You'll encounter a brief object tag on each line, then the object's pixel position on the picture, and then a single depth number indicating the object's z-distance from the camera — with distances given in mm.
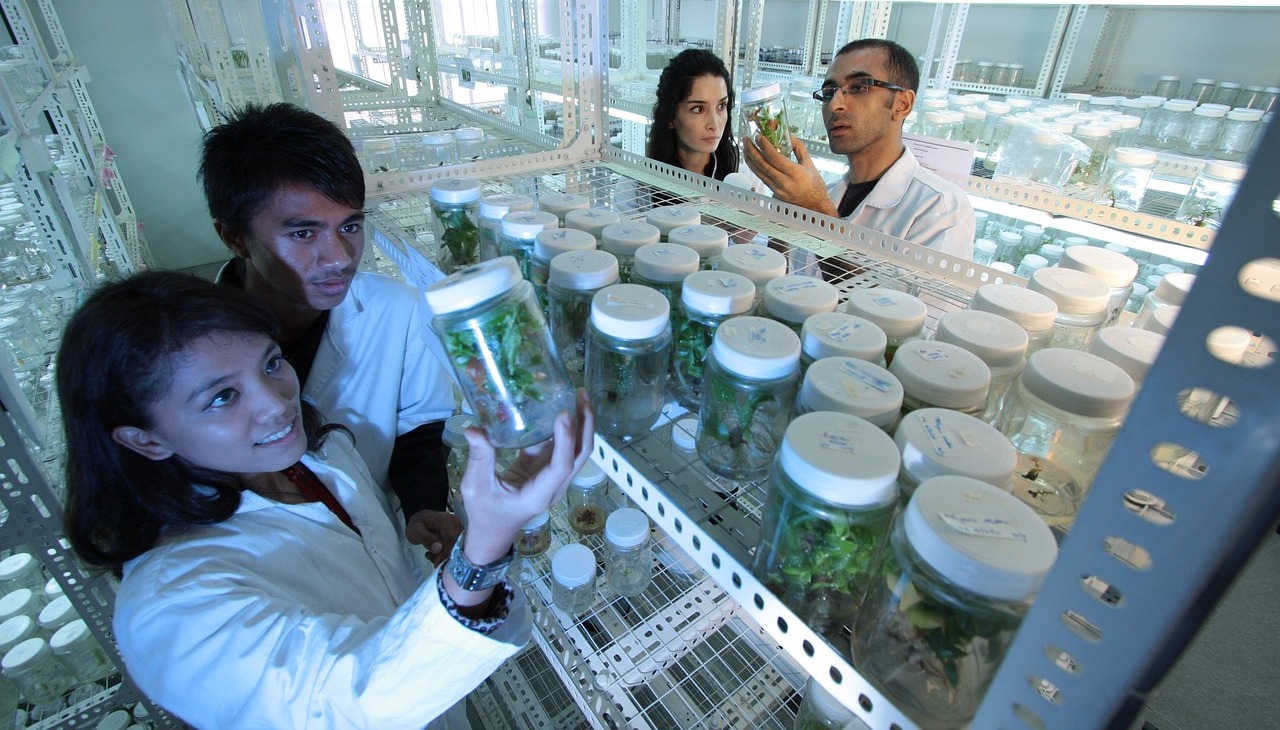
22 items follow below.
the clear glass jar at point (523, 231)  911
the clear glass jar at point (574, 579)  1031
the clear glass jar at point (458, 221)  1093
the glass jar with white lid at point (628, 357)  636
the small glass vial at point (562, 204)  1036
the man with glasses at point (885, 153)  1465
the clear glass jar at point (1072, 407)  507
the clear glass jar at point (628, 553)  1055
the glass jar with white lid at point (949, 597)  361
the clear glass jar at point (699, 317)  685
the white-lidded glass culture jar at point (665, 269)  776
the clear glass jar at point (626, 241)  865
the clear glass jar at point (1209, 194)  1622
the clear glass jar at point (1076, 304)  721
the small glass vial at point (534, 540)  1263
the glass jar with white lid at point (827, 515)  435
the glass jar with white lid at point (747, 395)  571
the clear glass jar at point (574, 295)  743
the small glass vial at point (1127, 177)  1699
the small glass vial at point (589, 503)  1271
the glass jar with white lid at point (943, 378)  545
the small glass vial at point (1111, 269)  786
